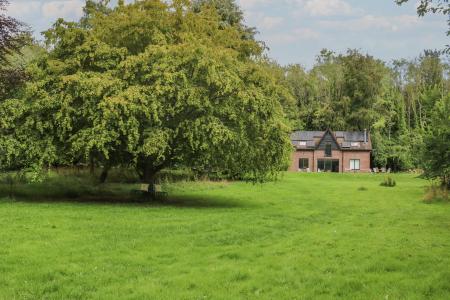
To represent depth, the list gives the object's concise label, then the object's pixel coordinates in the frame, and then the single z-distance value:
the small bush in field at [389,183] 43.69
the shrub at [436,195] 28.17
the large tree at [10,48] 23.34
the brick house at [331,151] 72.75
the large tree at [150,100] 20.61
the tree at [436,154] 29.33
